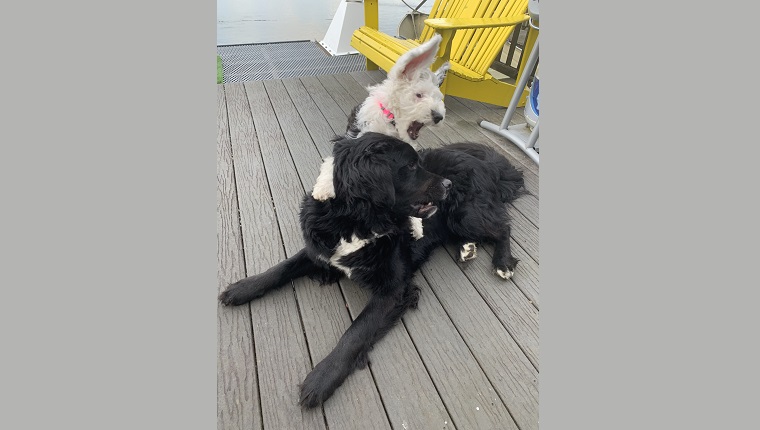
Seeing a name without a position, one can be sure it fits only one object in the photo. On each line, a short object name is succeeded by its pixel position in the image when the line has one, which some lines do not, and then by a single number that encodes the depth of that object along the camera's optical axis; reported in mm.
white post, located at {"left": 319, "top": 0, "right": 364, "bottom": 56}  5512
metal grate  5000
